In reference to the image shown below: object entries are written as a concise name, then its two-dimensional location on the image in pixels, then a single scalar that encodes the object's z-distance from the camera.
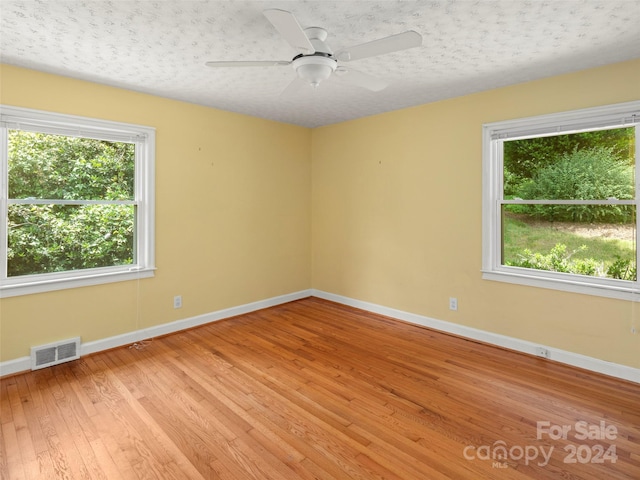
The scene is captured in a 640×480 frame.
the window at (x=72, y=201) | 2.92
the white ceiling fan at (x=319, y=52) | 1.69
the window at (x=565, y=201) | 2.83
